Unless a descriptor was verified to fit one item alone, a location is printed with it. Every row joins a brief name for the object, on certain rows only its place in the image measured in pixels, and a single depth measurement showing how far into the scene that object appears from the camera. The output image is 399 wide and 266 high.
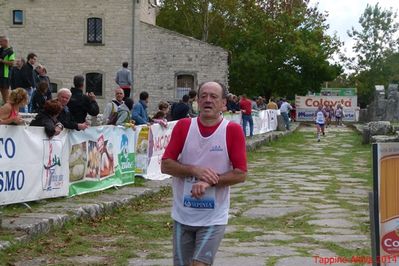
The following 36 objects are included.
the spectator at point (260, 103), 38.09
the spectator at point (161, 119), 15.21
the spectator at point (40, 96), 12.98
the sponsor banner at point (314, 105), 52.19
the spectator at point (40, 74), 16.66
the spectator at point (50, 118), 10.05
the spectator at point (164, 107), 16.24
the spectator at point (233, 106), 25.56
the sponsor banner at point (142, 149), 13.85
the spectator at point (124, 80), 21.23
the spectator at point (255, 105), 33.79
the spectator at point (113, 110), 13.82
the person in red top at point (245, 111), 25.83
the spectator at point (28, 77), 15.98
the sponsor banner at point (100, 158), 11.00
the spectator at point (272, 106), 35.97
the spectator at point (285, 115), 35.20
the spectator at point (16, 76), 16.22
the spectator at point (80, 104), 12.69
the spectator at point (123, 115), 13.59
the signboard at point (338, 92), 54.12
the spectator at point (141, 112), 15.26
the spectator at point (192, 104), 18.12
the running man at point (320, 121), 30.81
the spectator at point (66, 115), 10.81
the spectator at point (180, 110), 17.52
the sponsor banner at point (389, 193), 5.63
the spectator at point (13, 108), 9.44
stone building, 41.94
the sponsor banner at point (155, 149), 14.49
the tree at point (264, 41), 51.38
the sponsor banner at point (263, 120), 28.85
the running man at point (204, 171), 5.09
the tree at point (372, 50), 83.19
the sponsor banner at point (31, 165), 8.89
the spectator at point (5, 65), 15.24
